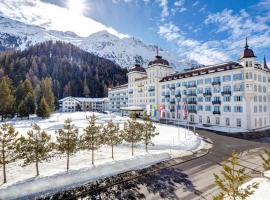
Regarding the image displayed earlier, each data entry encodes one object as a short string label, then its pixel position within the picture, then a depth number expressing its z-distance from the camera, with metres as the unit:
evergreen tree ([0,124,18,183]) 19.06
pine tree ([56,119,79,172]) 22.51
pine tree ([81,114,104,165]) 25.37
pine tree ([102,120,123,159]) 27.41
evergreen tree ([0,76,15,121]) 64.62
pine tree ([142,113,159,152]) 30.52
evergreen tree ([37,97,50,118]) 71.12
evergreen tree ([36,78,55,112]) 86.98
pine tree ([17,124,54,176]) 20.07
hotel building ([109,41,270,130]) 50.88
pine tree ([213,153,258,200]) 9.89
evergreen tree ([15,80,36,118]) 70.31
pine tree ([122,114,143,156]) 29.47
